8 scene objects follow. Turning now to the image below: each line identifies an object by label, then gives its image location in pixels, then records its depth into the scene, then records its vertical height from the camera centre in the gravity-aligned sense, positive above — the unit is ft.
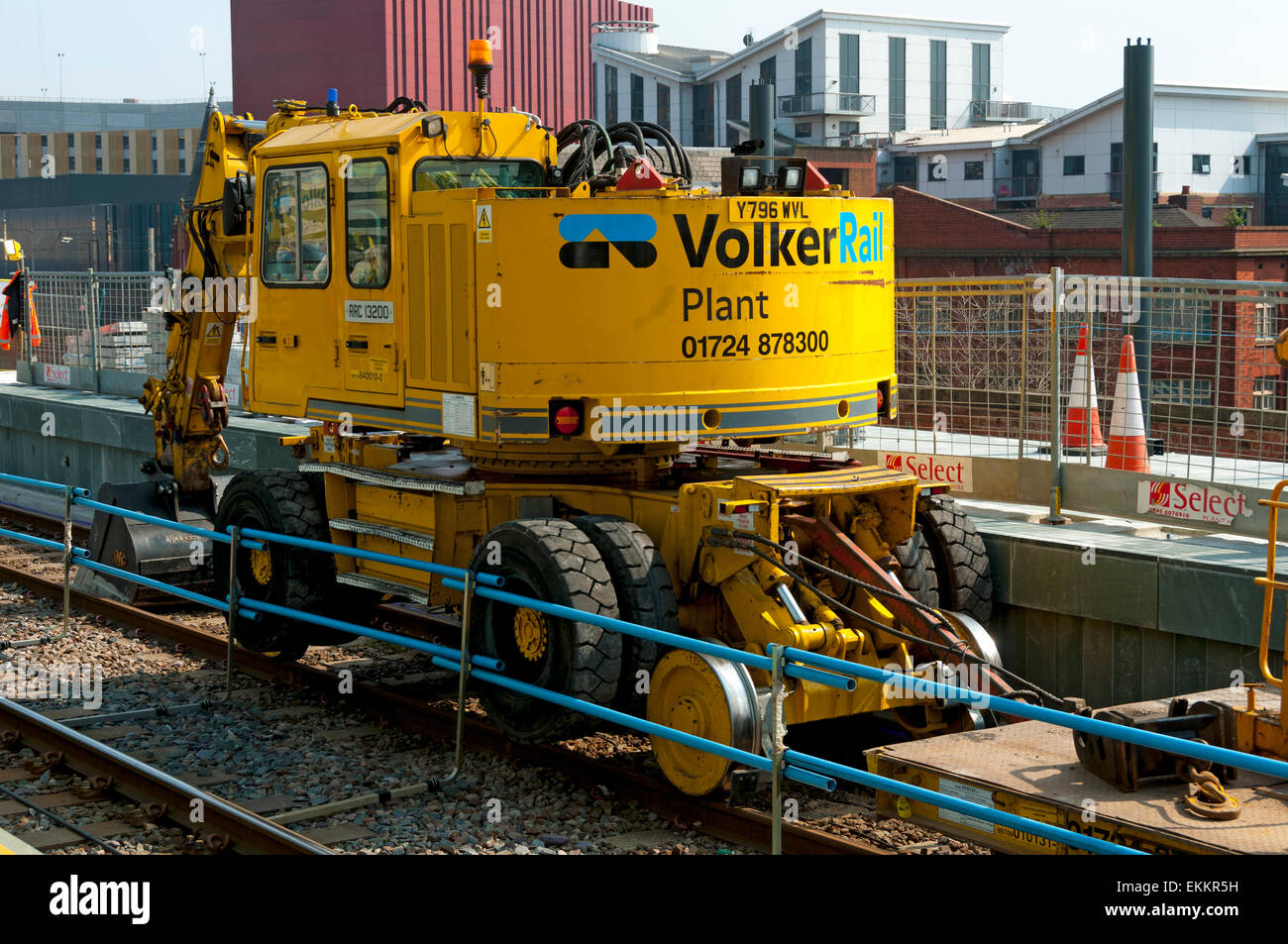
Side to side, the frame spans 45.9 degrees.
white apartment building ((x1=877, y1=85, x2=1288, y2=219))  188.75 +26.38
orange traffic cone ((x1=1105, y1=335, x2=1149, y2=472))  37.88 -1.60
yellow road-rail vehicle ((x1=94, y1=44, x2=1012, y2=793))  28.60 -0.64
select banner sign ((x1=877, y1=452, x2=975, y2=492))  41.04 -2.85
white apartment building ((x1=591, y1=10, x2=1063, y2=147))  220.43 +42.76
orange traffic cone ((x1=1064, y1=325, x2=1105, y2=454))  39.11 -1.33
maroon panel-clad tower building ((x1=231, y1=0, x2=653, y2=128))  213.46 +45.37
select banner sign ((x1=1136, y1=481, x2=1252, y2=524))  33.71 -3.19
